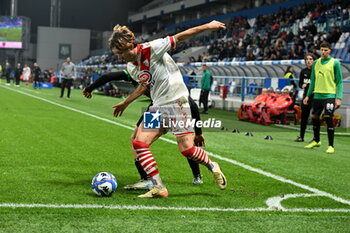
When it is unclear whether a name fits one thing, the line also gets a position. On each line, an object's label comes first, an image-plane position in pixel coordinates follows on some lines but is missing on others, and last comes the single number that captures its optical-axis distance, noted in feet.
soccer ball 33.53
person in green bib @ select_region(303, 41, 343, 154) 62.03
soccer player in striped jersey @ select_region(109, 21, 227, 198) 32.86
